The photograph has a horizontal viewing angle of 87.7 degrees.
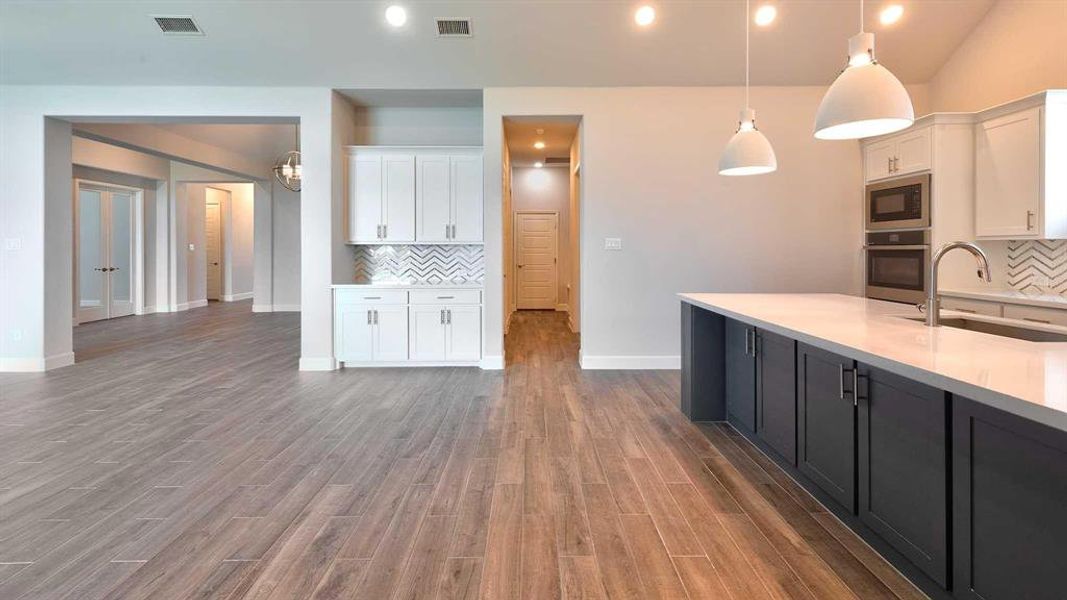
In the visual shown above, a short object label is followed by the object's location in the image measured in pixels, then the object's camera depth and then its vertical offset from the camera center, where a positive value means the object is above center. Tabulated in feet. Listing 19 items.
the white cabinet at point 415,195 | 18.89 +3.33
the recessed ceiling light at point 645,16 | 14.91 +7.49
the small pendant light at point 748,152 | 10.28 +2.60
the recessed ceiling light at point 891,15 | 15.11 +7.60
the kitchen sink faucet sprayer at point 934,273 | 6.97 +0.23
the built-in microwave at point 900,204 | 14.75 +2.47
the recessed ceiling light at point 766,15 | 14.99 +7.55
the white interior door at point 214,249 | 44.09 +3.53
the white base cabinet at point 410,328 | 18.16 -1.17
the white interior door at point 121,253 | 31.58 +2.36
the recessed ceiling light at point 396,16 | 14.82 +7.46
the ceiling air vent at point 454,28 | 15.20 +7.35
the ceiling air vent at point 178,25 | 15.03 +7.35
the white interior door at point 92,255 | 30.01 +2.11
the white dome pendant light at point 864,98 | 6.84 +2.43
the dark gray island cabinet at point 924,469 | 4.43 -1.88
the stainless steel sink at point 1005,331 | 7.22 -0.55
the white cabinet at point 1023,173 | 12.30 +2.77
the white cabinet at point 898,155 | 14.82 +3.91
